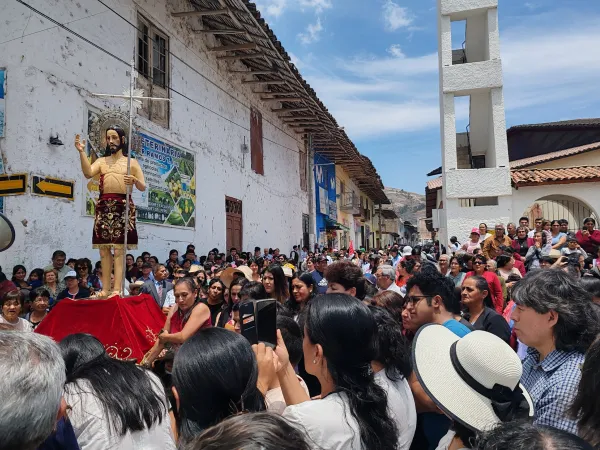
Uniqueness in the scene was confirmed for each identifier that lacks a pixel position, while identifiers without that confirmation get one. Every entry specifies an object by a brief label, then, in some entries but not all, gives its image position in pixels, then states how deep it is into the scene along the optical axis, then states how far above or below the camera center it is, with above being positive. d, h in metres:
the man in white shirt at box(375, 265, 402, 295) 6.31 -0.51
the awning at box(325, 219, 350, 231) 24.39 +0.81
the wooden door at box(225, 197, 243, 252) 13.70 +0.57
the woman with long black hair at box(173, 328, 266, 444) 1.82 -0.52
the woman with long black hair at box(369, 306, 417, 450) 2.10 -0.62
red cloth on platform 4.44 -0.73
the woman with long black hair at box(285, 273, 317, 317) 4.65 -0.51
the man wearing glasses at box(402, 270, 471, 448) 3.18 -0.42
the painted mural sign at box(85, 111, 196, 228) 9.55 +1.26
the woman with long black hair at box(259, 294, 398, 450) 1.66 -0.56
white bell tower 13.10 +2.97
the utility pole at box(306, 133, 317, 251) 18.14 +1.44
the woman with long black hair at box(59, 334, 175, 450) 1.86 -0.64
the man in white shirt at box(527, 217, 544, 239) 8.55 +0.18
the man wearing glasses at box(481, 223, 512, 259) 8.03 -0.09
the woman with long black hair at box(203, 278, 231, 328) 4.93 -0.58
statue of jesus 4.98 +0.35
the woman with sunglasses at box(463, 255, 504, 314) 5.34 -0.58
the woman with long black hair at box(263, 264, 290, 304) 4.84 -0.42
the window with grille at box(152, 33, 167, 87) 10.53 +4.01
